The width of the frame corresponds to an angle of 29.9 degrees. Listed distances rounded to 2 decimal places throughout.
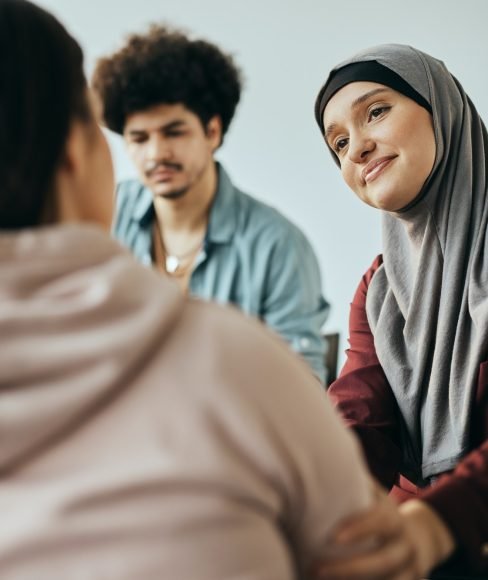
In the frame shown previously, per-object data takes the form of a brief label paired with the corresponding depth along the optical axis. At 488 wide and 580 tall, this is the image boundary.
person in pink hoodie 0.55
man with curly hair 2.24
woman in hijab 1.47
